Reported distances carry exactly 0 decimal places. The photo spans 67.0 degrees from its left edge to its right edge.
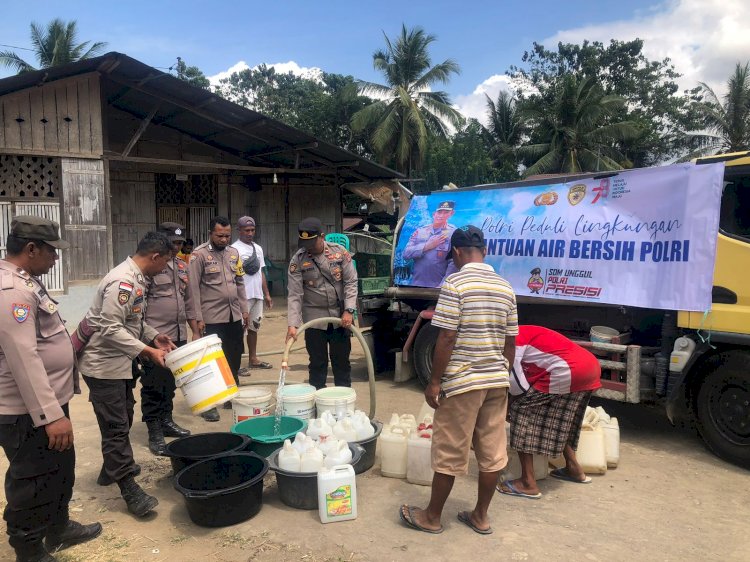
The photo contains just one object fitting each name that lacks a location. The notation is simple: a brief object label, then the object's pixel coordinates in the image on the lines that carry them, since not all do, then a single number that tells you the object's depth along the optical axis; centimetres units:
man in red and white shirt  377
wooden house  887
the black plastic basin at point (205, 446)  383
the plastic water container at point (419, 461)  409
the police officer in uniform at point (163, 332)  480
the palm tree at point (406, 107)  2759
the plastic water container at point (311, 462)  369
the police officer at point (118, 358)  357
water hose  475
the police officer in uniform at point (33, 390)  271
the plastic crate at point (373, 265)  826
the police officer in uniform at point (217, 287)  553
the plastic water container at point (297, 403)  451
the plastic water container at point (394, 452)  420
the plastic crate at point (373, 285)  723
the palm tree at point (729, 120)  2883
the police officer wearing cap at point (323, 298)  539
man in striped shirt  313
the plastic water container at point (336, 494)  350
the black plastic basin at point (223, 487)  339
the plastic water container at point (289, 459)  372
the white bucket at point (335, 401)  453
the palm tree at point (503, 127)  3145
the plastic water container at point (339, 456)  373
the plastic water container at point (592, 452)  426
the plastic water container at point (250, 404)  455
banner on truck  455
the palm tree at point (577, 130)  2677
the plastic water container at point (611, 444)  438
